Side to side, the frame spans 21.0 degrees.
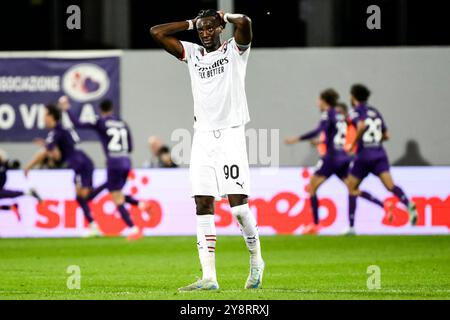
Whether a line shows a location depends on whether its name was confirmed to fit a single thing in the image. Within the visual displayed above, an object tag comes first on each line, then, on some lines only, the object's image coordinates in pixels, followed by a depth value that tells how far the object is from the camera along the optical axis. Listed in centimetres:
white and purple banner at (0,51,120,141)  2328
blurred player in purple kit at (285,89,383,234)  1936
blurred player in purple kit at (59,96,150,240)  1908
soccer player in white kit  1038
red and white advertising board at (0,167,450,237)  1980
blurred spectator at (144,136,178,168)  2130
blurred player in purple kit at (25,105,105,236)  1934
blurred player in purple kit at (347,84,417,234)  1891
